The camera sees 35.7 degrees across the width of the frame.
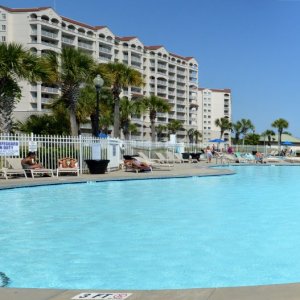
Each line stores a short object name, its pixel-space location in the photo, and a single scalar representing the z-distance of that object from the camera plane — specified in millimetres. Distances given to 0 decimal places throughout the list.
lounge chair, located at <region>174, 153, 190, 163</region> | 37162
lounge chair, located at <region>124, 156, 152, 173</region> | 23281
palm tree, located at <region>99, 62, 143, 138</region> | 38438
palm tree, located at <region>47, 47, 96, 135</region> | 27031
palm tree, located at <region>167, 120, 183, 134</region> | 116312
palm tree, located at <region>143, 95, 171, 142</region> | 62656
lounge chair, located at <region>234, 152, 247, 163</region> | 38488
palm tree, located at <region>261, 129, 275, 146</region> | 134875
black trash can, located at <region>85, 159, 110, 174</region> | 20953
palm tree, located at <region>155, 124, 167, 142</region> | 114000
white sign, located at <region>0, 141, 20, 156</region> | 18797
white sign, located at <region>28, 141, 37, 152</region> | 19469
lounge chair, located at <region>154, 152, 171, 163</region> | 31141
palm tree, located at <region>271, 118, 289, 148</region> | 118125
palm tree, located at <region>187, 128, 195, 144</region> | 131125
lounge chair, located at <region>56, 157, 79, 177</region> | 19852
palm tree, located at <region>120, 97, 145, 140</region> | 60388
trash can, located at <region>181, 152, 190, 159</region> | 40281
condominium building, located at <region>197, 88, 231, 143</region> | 155500
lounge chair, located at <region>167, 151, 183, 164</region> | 35469
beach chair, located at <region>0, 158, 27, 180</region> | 17938
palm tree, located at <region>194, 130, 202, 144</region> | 132688
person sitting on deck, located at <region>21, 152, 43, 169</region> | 18641
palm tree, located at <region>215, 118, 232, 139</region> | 136875
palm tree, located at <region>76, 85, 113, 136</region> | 36656
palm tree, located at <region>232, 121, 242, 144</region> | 138375
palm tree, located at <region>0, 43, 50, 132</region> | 21422
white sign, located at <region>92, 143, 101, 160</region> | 22016
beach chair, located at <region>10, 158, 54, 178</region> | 18531
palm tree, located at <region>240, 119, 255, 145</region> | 137875
